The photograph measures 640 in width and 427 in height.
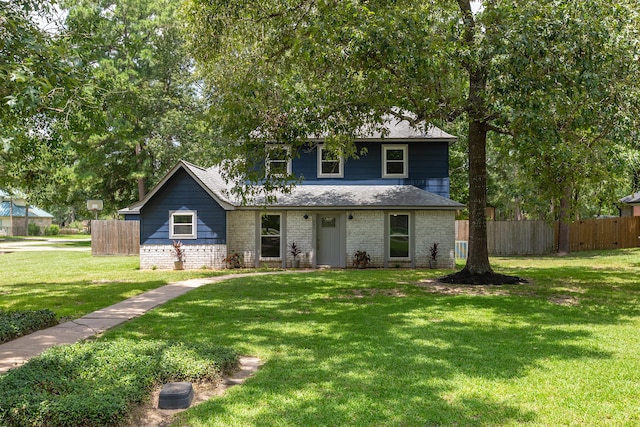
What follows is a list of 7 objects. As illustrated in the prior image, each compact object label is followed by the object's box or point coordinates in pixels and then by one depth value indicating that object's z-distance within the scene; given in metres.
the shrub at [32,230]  65.81
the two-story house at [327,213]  20.67
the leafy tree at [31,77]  6.68
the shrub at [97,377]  4.57
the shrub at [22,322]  8.38
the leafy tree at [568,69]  10.47
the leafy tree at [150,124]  34.31
